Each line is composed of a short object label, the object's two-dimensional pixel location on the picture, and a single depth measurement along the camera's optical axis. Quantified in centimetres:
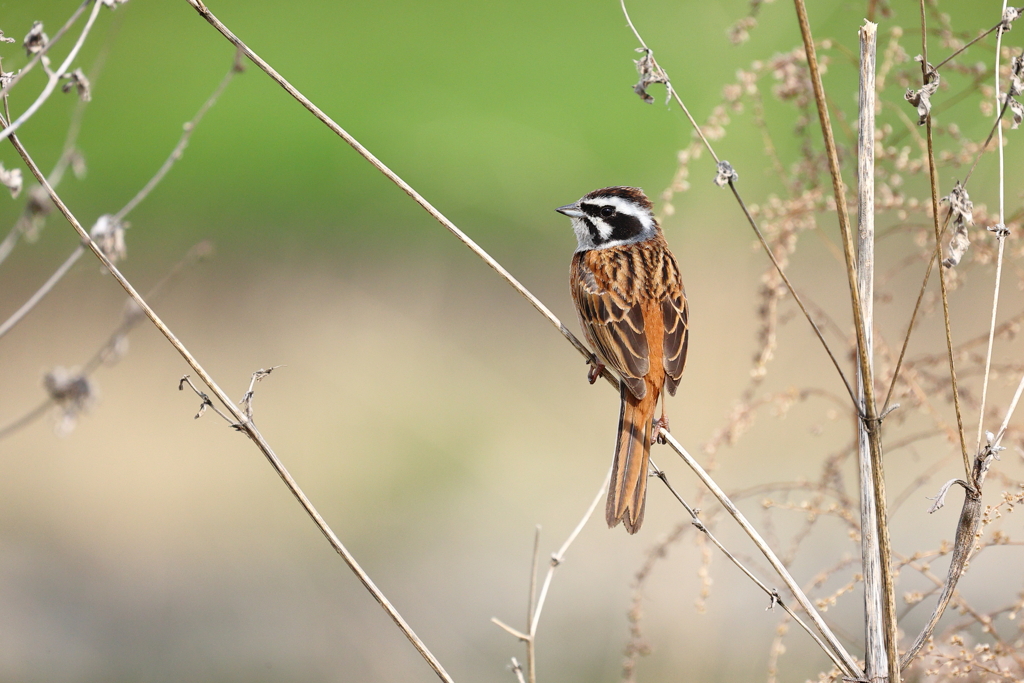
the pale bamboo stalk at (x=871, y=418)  357
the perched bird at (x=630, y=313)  579
